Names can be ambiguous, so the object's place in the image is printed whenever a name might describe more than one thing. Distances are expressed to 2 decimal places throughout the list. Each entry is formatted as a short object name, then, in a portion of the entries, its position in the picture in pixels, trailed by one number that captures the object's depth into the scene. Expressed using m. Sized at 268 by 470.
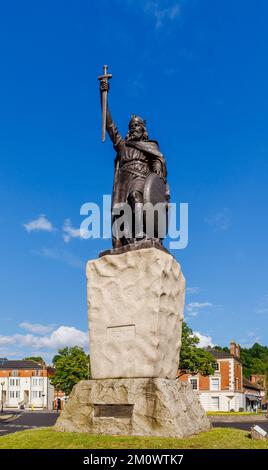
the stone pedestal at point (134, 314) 10.56
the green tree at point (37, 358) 119.94
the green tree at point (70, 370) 53.03
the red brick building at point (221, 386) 61.00
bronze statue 11.81
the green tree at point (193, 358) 44.41
